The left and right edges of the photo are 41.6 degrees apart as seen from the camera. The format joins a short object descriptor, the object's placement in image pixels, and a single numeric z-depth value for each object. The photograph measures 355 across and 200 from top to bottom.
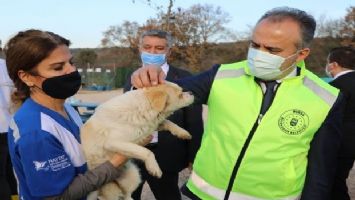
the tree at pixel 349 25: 41.59
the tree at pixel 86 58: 45.16
